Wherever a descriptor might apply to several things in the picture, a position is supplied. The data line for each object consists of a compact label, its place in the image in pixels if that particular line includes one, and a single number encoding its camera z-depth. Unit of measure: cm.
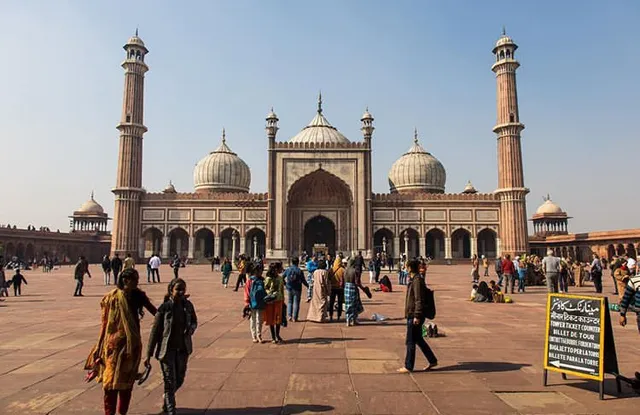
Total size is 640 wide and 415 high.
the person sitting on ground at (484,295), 1254
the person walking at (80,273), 1338
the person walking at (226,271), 1686
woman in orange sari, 366
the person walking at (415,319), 525
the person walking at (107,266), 1744
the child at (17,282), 1429
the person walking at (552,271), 1265
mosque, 3828
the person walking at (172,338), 392
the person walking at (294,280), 862
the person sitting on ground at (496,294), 1234
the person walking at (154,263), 1841
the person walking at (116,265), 1617
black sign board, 452
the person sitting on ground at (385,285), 1532
